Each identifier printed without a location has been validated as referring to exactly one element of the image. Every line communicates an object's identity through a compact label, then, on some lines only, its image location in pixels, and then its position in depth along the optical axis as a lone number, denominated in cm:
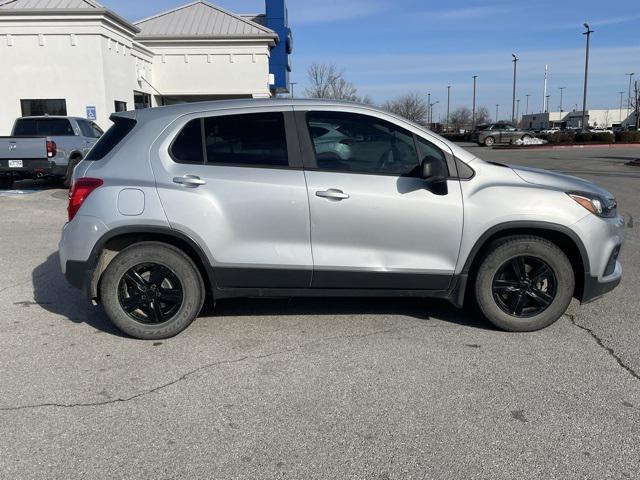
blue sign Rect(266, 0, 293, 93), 3544
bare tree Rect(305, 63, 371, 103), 5206
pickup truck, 1285
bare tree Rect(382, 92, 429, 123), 6939
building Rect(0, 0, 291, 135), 2083
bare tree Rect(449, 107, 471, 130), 10369
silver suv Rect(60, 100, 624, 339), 424
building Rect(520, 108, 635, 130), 11462
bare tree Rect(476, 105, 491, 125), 11069
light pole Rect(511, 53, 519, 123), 6000
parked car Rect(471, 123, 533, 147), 4288
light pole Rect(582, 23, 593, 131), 4144
